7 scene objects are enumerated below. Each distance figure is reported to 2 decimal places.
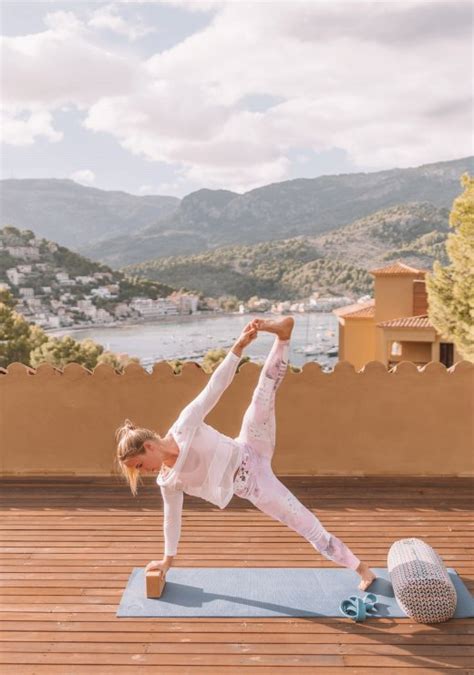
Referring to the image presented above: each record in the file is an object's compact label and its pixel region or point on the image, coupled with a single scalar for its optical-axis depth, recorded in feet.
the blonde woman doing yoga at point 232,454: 9.46
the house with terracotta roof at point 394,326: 79.97
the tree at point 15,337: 125.08
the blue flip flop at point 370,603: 9.68
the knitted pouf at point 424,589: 9.21
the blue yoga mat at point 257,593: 9.66
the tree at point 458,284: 54.80
